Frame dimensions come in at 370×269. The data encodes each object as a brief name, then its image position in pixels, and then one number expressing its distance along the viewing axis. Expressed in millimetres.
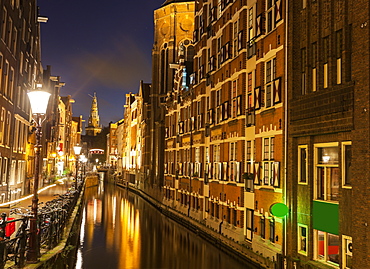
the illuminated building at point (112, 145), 131938
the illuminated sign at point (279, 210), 16359
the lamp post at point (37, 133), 11828
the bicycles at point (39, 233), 10362
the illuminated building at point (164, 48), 57694
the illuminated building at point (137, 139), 65750
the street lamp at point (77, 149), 34656
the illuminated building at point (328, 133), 12609
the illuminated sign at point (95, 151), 158975
